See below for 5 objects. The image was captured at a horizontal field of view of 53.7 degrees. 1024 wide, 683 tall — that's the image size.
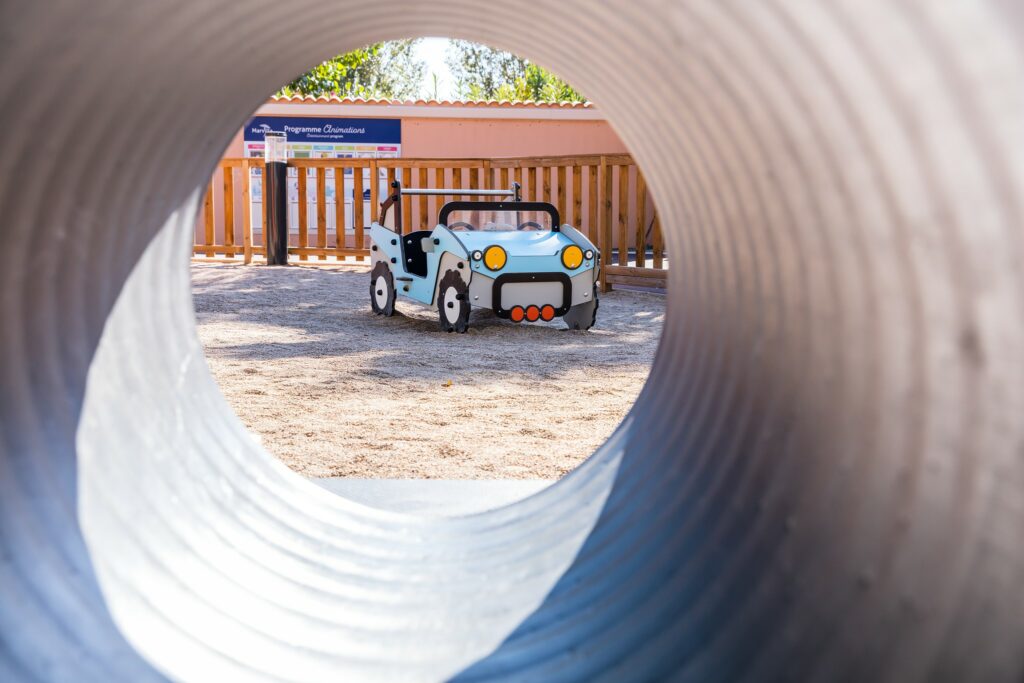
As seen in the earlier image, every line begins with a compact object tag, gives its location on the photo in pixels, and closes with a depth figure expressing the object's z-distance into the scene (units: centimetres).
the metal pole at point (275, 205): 1534
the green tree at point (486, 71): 4050
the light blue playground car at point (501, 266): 802
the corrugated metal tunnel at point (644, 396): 125
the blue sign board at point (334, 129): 2056
